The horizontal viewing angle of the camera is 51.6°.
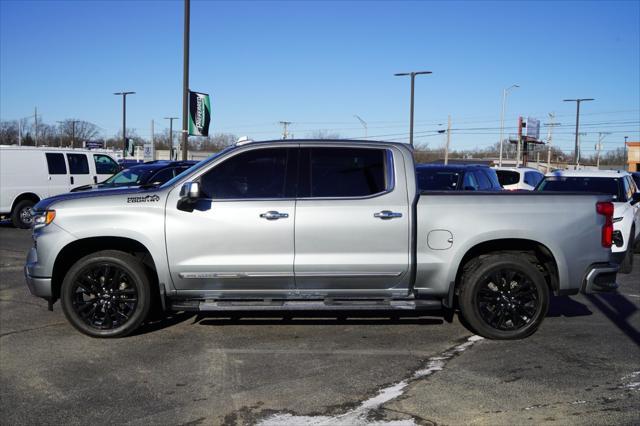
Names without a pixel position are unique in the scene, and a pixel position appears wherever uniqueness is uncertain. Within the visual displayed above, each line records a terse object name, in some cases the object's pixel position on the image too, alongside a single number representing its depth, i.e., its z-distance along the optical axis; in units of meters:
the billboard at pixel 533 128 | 77.19
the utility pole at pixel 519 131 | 56.65
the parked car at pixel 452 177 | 11.96
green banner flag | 18.47
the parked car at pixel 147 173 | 15.52
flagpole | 18.69
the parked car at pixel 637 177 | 21.57
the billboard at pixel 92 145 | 59.28
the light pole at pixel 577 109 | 56.71
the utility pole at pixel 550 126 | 68.94
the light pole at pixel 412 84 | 38.96
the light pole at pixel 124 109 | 52.33
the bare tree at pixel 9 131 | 84.44
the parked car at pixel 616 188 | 10.64
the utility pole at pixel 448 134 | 51.22
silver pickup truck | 6.20
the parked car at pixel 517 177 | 20.94
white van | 16.55
